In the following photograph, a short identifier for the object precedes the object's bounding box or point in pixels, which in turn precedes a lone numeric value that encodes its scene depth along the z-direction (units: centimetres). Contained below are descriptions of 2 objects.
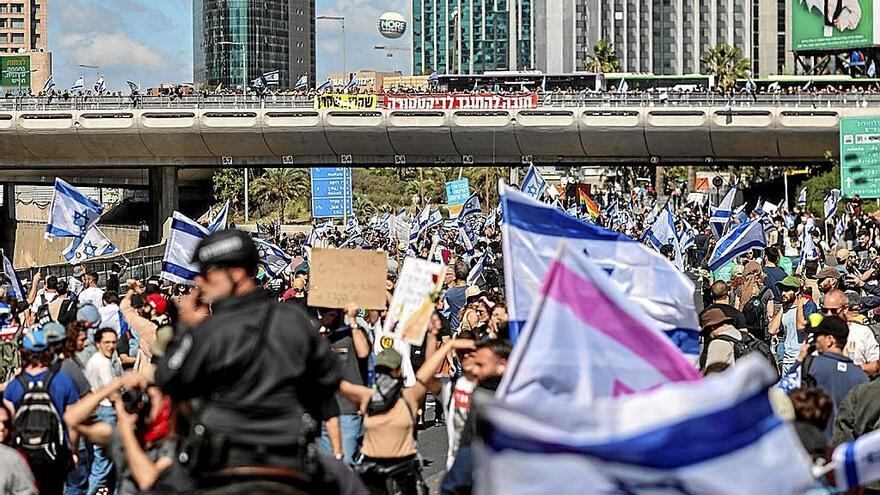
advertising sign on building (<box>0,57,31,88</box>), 12250
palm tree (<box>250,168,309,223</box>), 10119
